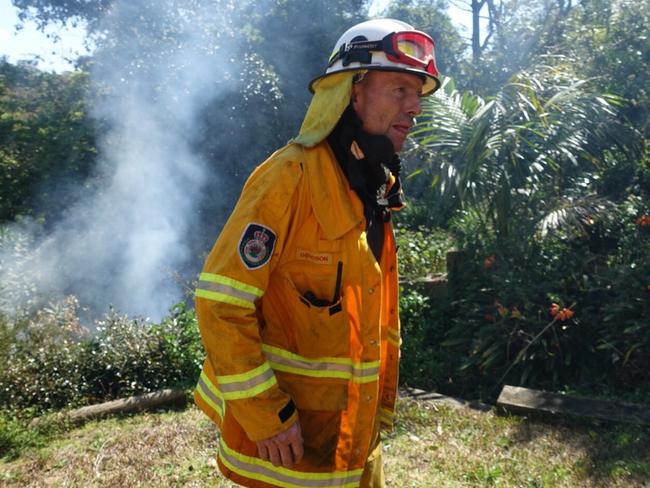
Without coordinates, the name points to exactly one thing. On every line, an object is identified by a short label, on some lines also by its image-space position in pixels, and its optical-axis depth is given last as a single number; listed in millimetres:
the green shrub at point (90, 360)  5262
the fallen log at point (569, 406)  4496
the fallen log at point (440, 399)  5070
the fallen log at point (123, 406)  5008
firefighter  2043
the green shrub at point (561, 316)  5133
